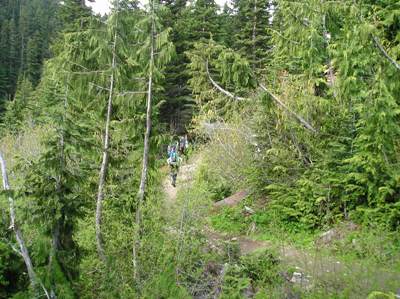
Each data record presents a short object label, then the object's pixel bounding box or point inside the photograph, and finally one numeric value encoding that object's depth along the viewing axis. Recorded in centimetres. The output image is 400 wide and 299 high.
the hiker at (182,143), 2172
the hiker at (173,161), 1568
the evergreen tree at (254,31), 3017
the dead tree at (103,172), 890
